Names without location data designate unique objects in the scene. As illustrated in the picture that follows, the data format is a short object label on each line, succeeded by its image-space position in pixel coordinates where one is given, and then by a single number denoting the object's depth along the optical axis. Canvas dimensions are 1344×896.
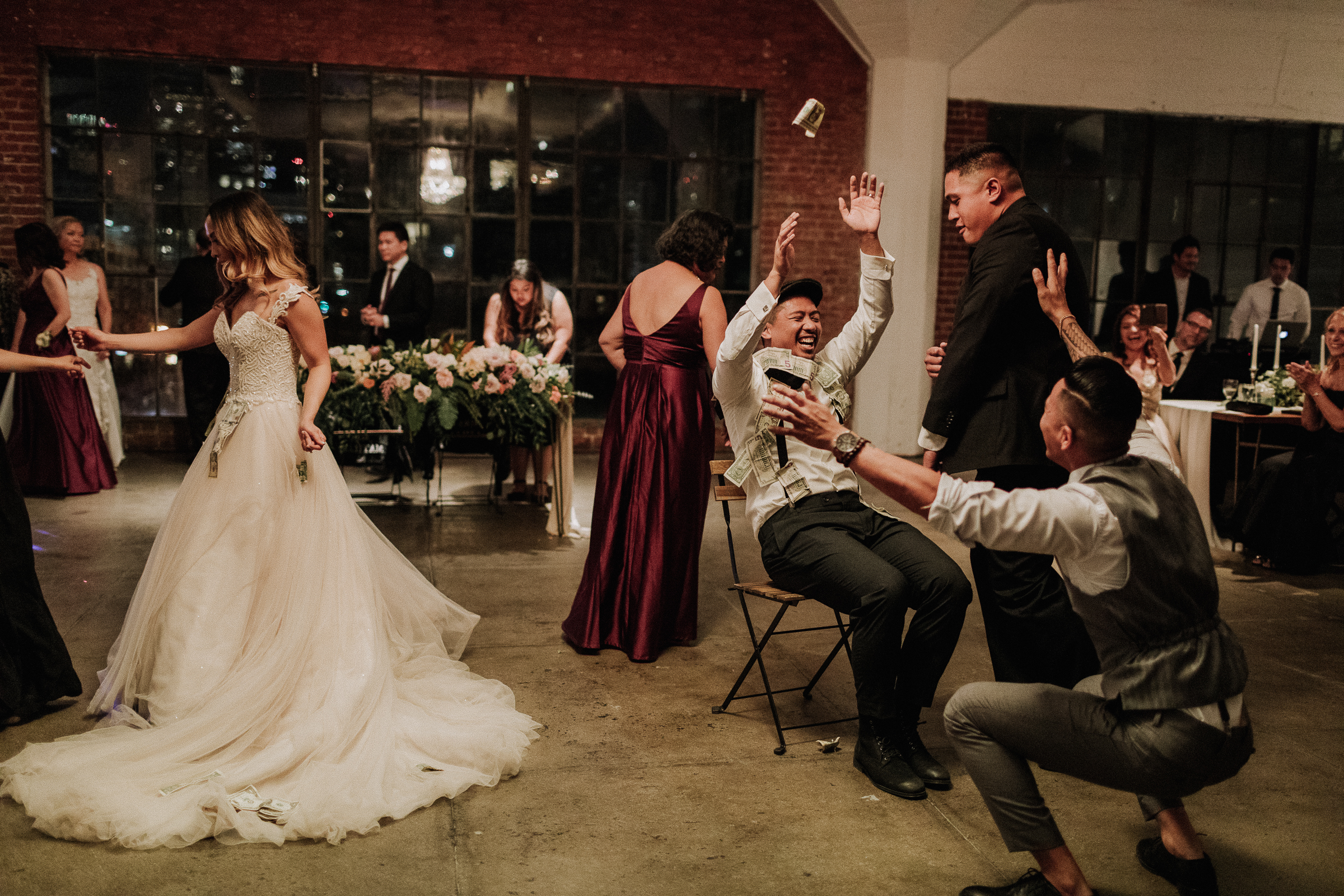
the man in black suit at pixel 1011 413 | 3.13
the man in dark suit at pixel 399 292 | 7.84
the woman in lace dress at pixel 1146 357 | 6.06
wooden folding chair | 3.44
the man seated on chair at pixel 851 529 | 3.21
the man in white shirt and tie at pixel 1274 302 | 9.45
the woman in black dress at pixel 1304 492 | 5.82
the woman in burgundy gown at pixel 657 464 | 4.32
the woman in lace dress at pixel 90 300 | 7.63
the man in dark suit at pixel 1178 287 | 9.54
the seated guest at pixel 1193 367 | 7.64
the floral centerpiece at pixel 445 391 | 6.26
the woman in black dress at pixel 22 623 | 3.42
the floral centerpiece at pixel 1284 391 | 6.52
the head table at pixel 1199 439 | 6.38
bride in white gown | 2.94
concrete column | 9.52
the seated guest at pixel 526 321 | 7.47
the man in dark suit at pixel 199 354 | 8.16
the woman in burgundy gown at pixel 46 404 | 7.14
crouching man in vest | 2.23
